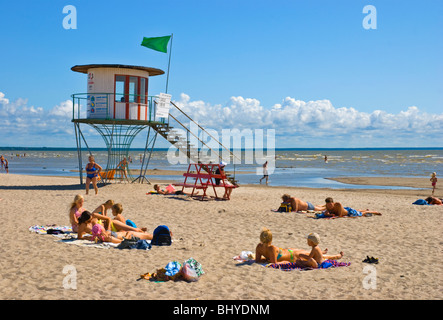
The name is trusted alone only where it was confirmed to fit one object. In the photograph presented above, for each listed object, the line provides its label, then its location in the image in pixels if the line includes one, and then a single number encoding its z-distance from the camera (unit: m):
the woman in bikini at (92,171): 17.64
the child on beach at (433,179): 22.11
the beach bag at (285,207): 15.04
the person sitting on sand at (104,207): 10.38
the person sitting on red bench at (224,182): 17.88
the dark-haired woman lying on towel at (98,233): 9.55
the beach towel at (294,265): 8.03
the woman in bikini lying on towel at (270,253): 8.16
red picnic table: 17.77
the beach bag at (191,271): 7.12
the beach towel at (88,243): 9.18
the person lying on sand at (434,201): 17.39
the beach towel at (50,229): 10.30
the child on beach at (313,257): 8.02
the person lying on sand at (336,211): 13.91
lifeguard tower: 21.47
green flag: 22.75
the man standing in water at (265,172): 29.00
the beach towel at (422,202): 17.42
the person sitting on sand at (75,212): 10.16
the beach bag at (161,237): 9.48
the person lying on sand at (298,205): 15.05
